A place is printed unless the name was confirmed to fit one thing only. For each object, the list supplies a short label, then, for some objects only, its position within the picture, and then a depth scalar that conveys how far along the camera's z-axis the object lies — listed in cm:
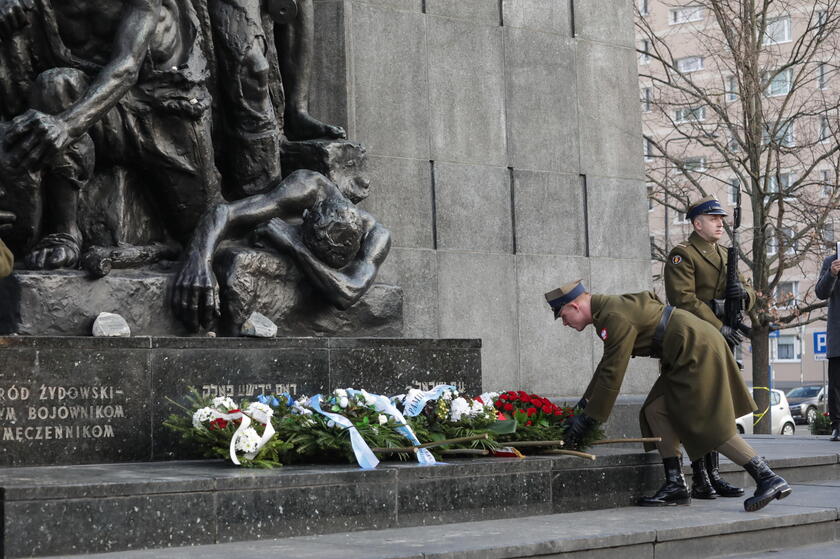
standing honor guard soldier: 920
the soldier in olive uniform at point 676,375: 778
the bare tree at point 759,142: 2270
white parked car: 2850
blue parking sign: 2938
